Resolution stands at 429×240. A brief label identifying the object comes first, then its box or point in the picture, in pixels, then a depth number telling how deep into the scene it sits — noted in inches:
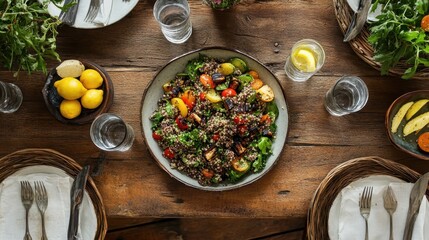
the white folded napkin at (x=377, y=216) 61.1
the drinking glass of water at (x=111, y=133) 61.0
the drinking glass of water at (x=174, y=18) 62.1
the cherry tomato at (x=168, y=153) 61.6
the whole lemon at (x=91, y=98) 61.6
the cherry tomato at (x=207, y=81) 61.7
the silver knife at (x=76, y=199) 60.2
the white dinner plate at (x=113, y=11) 63.8
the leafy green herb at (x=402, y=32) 53.1
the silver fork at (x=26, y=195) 61.8
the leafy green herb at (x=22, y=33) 50.9
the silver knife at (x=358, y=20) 60.0
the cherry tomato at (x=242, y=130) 60.6
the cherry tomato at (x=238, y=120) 60.3
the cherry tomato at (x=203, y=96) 61.6
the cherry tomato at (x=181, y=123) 61.2
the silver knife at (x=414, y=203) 59.6
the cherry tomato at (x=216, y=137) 60.6
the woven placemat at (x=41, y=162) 62.0
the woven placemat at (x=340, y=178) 61.4
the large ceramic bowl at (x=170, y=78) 61.4
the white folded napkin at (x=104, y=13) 63.8
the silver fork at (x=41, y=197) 61.9
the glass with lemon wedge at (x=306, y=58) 61.6
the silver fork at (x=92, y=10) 63.7
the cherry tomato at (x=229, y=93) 61.4
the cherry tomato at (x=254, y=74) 62.7
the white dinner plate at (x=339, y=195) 61.2
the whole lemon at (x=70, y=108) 61.6
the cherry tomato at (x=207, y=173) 61.0
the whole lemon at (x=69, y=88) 60.3
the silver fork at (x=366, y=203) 61.2
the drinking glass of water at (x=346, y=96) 61.9
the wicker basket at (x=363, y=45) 62.4
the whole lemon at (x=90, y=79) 61.9
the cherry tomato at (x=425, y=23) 53.9
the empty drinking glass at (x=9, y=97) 62.9
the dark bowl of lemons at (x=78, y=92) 61.2
